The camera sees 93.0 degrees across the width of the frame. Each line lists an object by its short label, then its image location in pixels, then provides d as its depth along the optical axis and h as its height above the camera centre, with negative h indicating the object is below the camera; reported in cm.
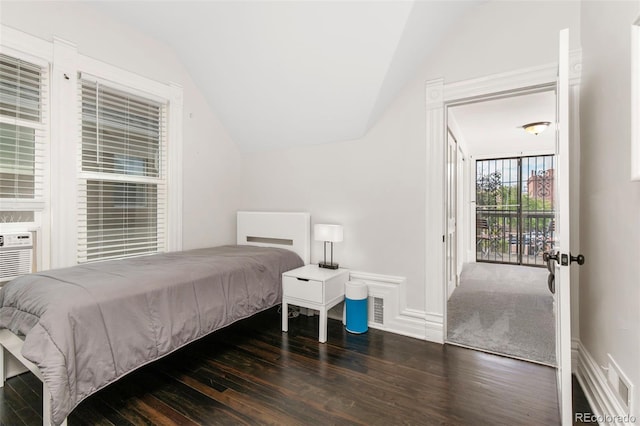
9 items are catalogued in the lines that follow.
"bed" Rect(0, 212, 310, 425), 143 -59
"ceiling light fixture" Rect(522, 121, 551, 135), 466 +135
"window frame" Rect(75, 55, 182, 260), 298 +56
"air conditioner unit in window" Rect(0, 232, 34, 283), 201 -29
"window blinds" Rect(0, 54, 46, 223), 210 +53
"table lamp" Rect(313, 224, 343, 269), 296 -21
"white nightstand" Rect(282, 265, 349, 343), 264 -70
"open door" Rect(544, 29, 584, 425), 148 -16
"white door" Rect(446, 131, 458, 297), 394 +3
